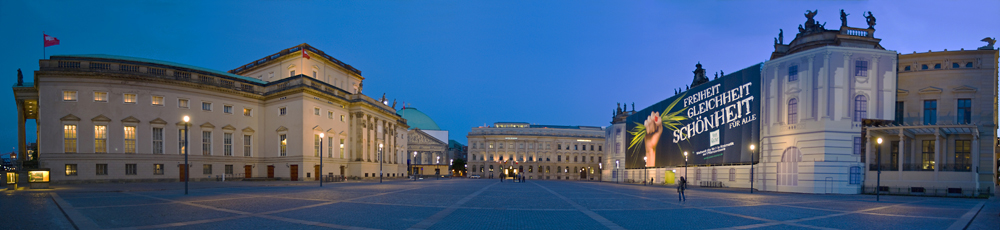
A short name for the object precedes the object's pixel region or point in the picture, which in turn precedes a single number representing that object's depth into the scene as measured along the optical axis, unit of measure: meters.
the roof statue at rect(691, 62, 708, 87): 77.31
